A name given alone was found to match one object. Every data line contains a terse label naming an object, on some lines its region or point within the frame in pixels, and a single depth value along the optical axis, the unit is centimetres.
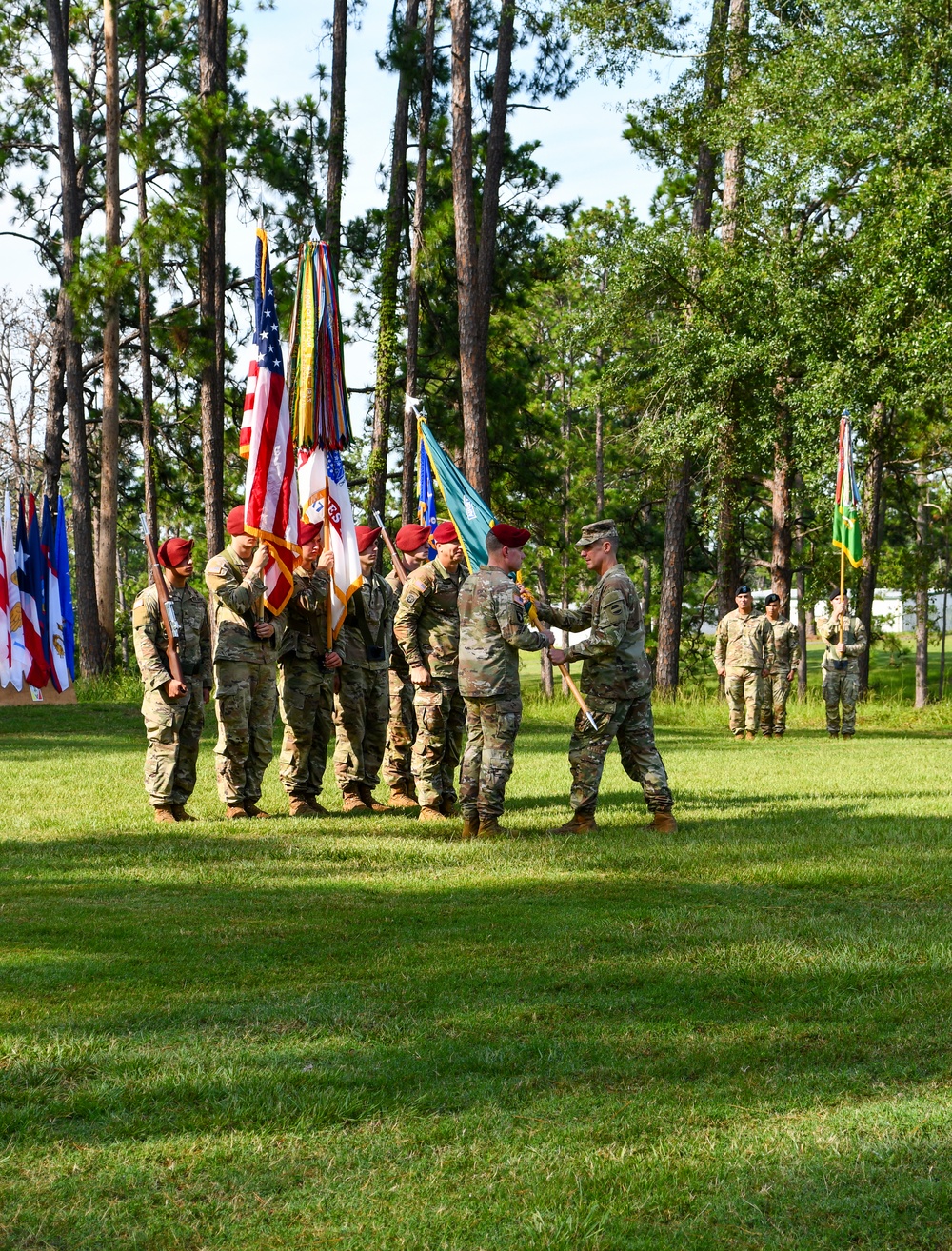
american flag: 1127
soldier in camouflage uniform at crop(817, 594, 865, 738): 2184
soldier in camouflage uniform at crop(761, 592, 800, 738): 2153
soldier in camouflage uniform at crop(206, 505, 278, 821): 1115
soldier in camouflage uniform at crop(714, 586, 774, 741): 2109
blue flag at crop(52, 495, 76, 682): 2072
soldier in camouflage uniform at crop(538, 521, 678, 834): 1052
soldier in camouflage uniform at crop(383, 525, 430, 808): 1251
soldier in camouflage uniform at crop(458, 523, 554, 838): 1020
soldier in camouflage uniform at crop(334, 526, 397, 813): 1203
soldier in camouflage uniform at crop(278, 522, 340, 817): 1165
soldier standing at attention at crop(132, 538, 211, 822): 1098
